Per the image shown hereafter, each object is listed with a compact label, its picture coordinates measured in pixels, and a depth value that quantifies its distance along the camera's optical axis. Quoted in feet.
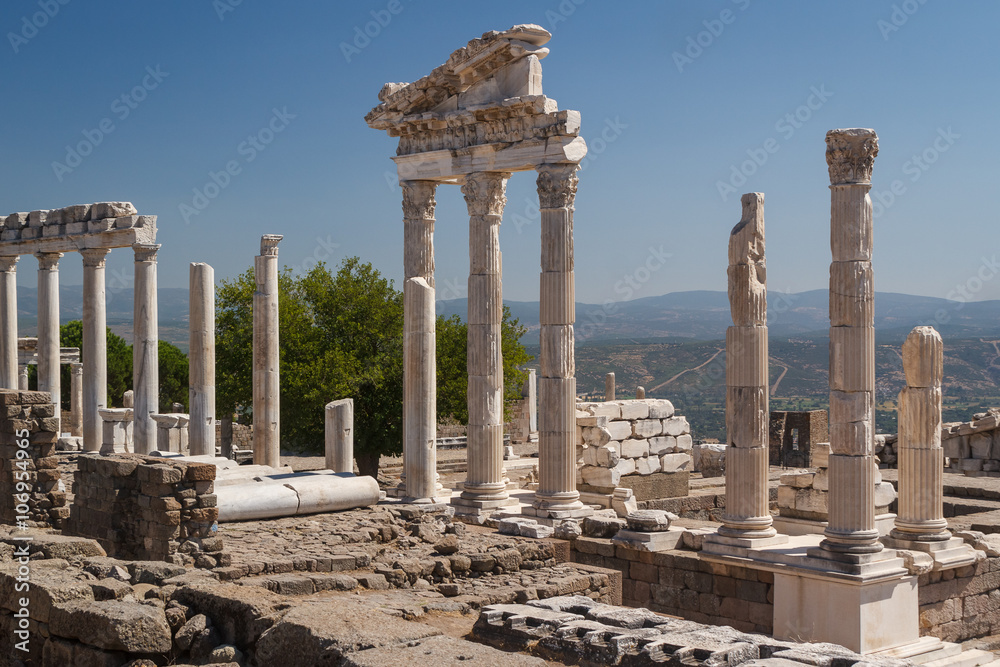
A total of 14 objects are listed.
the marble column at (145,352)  90.27
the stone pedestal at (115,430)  93.35
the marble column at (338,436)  72.43
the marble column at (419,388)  68.80
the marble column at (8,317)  103.78
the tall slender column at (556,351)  64.54
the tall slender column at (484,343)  68.13
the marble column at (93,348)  95.14
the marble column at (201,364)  82.89
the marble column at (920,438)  56.85
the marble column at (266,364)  81.92
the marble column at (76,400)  117.08
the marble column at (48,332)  100.68
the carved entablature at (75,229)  90.99
